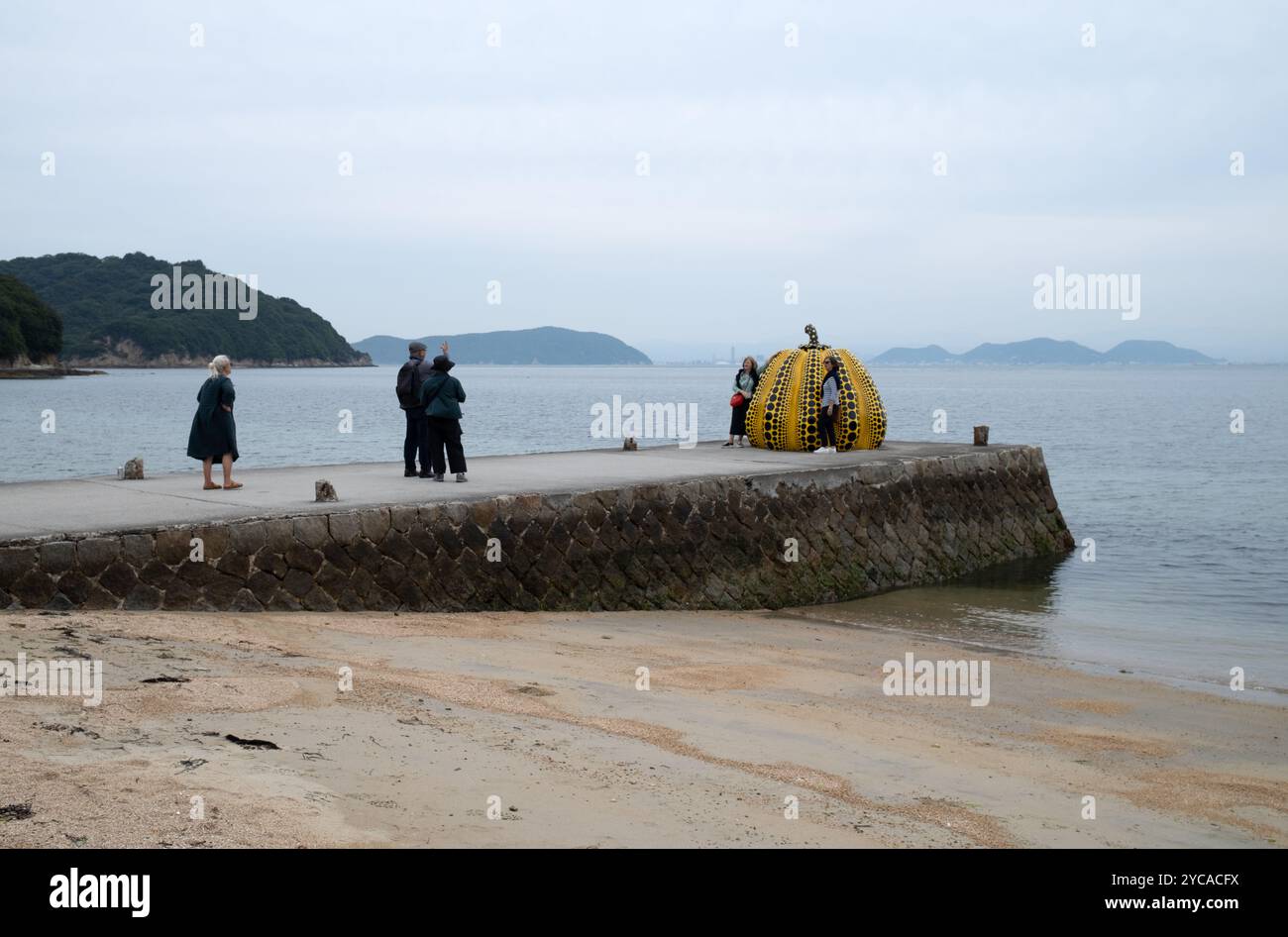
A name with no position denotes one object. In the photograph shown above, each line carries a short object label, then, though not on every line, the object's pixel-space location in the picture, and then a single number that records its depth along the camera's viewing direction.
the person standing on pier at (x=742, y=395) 23.28
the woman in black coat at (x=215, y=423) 13.87
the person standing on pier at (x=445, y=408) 15.62
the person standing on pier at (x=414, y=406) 16.67
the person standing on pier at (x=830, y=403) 21.62
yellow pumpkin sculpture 21.83
